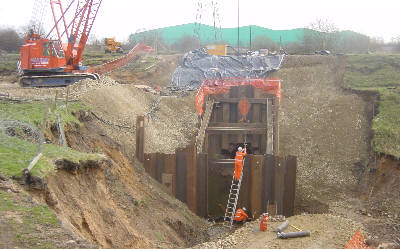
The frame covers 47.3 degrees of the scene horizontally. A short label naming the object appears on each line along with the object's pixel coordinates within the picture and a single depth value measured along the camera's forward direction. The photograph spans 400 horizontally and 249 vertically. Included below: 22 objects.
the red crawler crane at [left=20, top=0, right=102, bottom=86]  22.38
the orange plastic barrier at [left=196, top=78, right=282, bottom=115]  21.12
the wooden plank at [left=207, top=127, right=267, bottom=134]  18.56
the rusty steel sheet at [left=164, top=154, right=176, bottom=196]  14.80
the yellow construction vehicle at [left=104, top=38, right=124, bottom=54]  40.84
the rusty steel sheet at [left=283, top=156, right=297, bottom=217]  14.38
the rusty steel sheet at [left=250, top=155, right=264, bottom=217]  14.54
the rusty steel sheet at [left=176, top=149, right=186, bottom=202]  14.81
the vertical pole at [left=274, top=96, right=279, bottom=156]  17.34
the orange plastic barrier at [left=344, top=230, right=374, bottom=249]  10.16
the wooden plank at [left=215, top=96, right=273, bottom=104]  20.58
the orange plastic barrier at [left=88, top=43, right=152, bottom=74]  29.42
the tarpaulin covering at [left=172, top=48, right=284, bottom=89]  29.61
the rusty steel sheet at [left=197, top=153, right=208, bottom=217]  14.71
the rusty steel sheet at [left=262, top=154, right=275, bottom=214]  14.47
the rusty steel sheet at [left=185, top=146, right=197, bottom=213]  14.77
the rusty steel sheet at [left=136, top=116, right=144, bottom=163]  15.16
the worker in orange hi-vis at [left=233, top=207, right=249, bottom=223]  13.79
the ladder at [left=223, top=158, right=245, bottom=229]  14.12
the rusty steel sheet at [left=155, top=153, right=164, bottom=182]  14.87
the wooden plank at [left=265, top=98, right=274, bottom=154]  16.96
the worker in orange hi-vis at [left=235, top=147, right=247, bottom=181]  14.30
